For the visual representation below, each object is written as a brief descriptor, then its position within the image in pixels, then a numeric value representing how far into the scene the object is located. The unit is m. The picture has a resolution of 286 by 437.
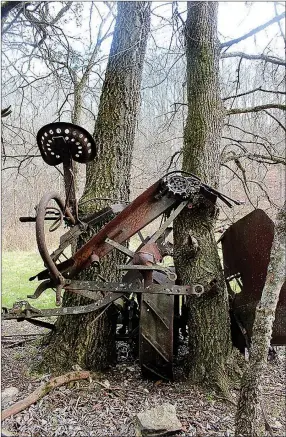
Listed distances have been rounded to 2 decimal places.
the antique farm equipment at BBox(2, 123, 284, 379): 2.18
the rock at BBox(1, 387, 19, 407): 2.32
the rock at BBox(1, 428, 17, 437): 1.86
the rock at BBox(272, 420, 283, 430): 1.98
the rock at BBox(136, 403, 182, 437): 1.88
